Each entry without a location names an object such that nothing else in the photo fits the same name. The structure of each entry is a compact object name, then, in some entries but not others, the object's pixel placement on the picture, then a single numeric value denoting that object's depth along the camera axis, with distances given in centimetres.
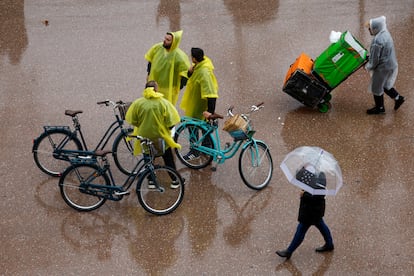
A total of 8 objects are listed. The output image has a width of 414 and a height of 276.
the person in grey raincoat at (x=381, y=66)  1778
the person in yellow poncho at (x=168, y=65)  1672
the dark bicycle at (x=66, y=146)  1580
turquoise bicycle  1529
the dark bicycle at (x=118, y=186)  1455
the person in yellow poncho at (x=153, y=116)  1446
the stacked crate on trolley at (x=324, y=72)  1816
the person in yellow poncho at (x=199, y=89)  1591
